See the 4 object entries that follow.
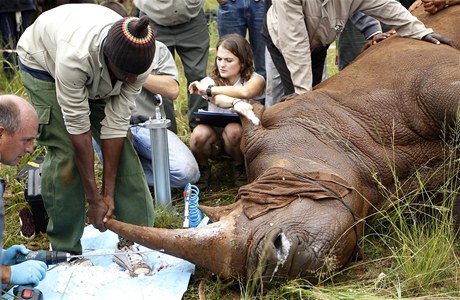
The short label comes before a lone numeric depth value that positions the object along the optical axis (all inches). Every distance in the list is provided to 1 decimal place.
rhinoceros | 152.1
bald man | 144.1
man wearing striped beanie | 155.4
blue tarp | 166.7
